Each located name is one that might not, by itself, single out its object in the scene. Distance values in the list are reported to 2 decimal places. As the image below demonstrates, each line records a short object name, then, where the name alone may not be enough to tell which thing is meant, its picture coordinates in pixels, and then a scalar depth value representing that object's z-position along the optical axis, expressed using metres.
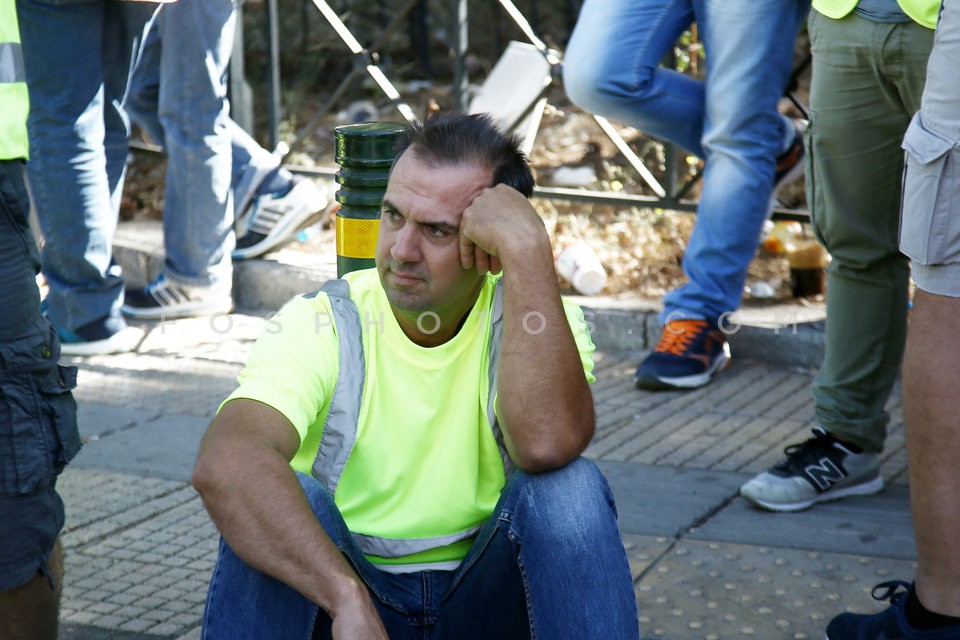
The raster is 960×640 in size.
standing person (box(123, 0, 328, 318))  10.51
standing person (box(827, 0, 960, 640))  5.34
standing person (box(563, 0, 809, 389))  9.10
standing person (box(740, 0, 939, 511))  6.76
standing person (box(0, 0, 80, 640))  5.14
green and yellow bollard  5.95
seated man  4.54
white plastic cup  11.18
